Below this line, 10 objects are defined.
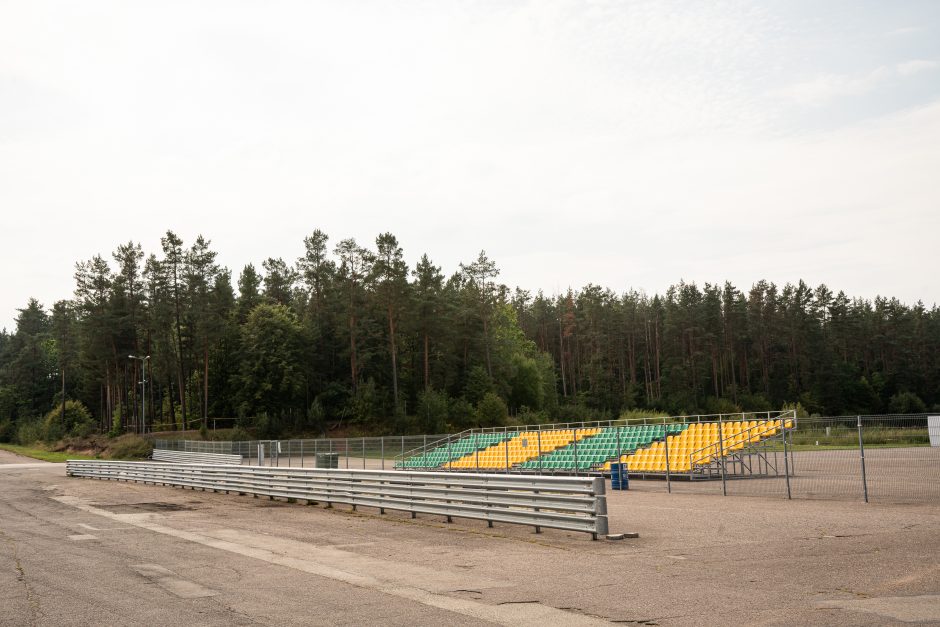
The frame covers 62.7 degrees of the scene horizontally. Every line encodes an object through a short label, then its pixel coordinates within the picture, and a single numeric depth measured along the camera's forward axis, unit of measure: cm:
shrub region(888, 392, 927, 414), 9650
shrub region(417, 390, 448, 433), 7581
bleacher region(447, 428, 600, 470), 3475
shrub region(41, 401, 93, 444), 8288
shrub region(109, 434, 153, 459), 6094
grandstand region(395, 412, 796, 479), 2641
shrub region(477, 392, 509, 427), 7844
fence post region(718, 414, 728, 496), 2116
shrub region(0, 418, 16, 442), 9869
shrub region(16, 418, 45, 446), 8548
